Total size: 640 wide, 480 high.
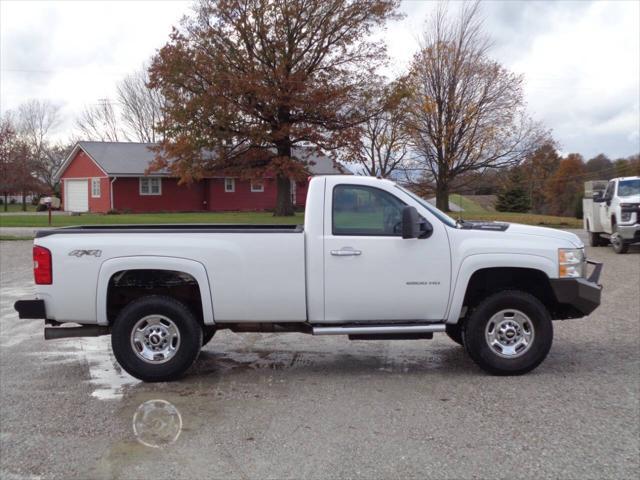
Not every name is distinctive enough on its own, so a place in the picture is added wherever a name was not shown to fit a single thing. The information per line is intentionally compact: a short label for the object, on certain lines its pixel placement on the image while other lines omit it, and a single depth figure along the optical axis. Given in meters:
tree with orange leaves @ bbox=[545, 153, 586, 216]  74.31
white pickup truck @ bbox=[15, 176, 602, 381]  6.31
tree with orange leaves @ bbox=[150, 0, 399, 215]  30.92
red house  43.66
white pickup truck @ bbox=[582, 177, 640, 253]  17.14
